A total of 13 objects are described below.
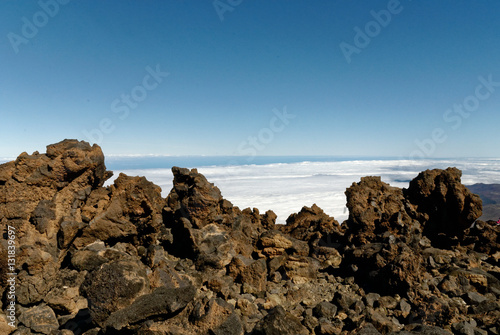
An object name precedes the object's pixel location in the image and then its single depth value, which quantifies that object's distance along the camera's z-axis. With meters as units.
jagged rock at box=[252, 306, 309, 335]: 4.79
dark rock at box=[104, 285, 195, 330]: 4.48
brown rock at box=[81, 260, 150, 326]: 4.93
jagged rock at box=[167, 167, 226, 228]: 8.74
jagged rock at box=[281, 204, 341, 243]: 11.18
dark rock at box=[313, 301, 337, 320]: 6.02
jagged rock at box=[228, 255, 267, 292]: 7.28
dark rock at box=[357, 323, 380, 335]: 4.89
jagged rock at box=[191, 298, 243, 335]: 4.58
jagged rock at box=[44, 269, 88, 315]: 5.57
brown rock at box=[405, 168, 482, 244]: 10.42
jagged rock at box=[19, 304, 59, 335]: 5.08
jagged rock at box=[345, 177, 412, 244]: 9.90
